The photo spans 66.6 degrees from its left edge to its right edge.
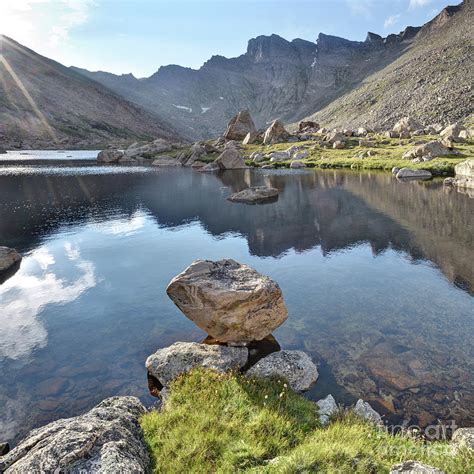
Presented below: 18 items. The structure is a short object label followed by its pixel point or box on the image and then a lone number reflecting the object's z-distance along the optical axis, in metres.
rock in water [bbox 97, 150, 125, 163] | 144.00
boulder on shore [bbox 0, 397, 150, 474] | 7.70
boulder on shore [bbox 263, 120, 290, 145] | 148.50
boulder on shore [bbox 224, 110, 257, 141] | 167.62
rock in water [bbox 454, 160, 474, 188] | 62.44
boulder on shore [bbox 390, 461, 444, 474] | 7.48
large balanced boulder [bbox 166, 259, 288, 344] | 16.23
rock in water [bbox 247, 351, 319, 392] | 13.86
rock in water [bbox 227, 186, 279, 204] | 57.53
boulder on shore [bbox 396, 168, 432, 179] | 74.94
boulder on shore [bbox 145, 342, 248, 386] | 14.22
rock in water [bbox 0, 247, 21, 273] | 28.75
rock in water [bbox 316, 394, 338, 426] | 11.44
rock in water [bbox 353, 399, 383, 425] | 11.61
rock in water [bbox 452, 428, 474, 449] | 9.52
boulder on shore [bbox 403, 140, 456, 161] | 84.12
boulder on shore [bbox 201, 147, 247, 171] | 115.19
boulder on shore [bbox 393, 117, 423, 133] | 121.67
